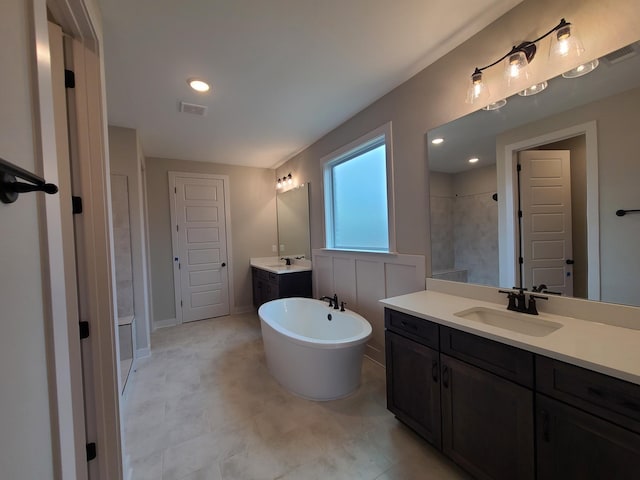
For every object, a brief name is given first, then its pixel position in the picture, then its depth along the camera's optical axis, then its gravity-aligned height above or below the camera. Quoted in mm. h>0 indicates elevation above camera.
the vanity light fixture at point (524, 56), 1332 +913
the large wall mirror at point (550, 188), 1278 +222
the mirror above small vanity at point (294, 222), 3955 +204
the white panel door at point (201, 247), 4239 -151
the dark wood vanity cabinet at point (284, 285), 3627 -700
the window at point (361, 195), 2613 +428
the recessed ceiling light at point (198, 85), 2162 +1264
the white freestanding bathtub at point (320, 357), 2107 -1028
